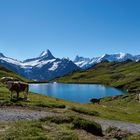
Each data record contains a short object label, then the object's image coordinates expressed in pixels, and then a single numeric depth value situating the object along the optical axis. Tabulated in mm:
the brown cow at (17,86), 20843
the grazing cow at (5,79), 31901
